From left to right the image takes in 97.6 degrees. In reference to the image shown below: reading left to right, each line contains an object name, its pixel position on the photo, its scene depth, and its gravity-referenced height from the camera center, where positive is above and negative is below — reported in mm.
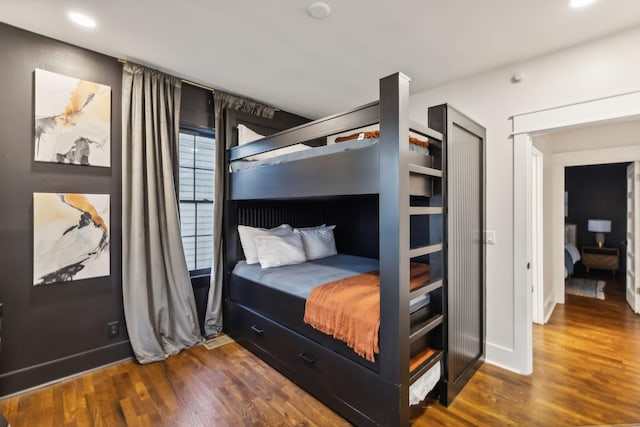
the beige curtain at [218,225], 2893 -105
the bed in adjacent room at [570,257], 4723 -739
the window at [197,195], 2973 +217
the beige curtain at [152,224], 2375 -75
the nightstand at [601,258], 5117 -814
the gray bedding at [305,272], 2184 -511
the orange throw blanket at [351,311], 1613 -603
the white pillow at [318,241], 3150 -307
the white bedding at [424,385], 1665 -1058
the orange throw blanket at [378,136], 1754 +496
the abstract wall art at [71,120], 2059 +736
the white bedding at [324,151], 1765 +458
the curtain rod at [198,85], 2736 +1309
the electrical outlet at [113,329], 2367 -965
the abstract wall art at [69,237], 2055 -165
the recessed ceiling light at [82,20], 1820 +1303
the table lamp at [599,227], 5406 -252
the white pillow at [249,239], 2918 -255
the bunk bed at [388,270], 1527 -450
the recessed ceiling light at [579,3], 1607 +1224
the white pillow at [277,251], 2744 -364
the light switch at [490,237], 2416 -196
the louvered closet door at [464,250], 1937 -269
